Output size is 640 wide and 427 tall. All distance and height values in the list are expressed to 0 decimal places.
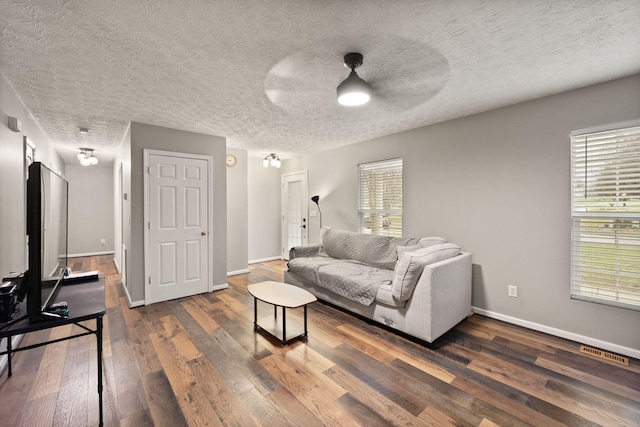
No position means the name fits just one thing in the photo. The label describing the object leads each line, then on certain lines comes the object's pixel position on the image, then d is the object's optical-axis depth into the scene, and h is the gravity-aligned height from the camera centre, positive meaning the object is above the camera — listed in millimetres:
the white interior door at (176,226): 3578 -202
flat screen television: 1347 -164
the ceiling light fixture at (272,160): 5285 +1008
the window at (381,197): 4113 +233
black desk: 1352 -585
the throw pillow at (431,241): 3271 -358
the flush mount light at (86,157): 5062 +1027
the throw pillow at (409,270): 2520 -553
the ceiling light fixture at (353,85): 1962 +952
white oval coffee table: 2518 -844
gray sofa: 2490 -758
